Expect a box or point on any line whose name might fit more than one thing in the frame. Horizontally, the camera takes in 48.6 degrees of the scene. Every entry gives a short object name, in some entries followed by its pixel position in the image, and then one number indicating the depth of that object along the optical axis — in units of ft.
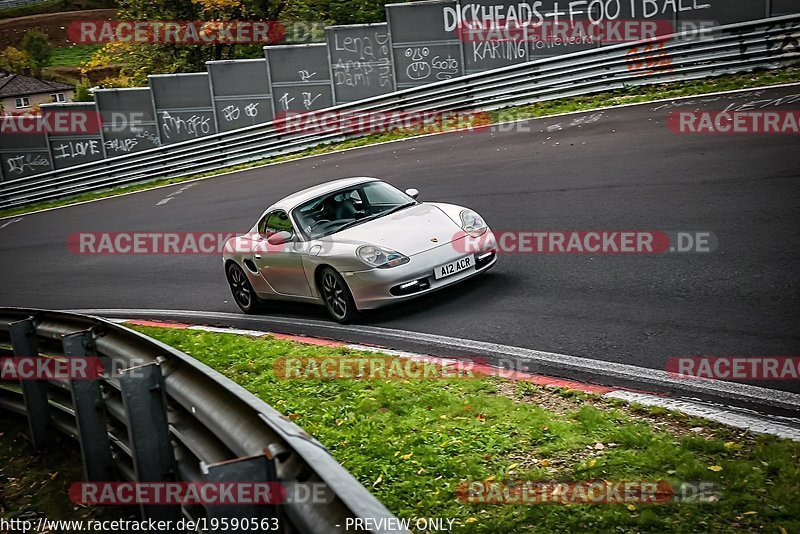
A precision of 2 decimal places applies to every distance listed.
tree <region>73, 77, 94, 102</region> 193.47
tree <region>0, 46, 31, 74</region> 363.35
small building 319.88
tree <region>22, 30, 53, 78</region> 368.13
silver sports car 30.68
